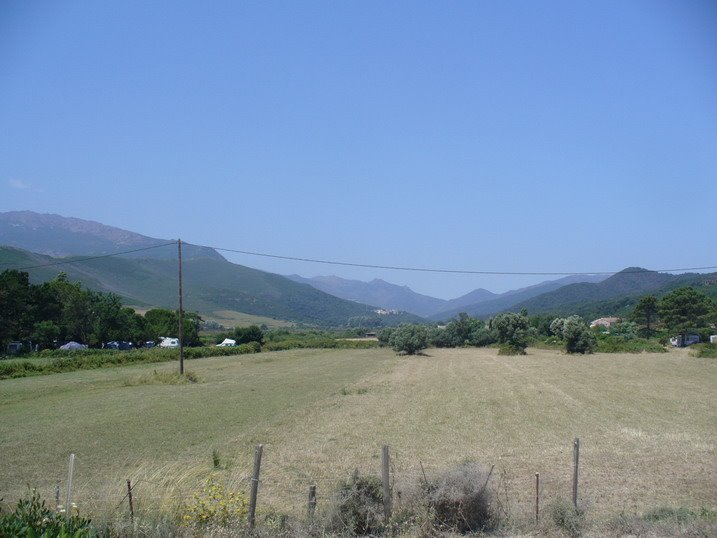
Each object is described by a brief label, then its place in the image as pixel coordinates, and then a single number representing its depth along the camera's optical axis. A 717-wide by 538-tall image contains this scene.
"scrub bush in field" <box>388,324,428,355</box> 84.25
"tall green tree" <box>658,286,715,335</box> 91.12
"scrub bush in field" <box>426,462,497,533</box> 9.32
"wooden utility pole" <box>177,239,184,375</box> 42.16
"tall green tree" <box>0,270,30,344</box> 77.00
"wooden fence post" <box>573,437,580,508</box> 10.12
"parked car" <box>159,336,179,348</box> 111.61
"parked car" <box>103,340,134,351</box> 103.81
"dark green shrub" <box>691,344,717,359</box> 64.44
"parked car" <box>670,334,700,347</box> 92.38
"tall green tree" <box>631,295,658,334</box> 109.00
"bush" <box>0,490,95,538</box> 6.93
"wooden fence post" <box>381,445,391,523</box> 9.35
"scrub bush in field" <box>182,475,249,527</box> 8.66
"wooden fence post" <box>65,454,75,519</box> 8.53
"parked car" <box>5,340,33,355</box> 82.32
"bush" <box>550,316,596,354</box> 74.06
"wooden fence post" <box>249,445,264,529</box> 9.02
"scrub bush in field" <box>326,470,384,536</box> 9.09
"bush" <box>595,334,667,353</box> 75.12
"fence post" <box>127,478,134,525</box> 8.70
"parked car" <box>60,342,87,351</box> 86.09
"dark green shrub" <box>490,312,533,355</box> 79.24
